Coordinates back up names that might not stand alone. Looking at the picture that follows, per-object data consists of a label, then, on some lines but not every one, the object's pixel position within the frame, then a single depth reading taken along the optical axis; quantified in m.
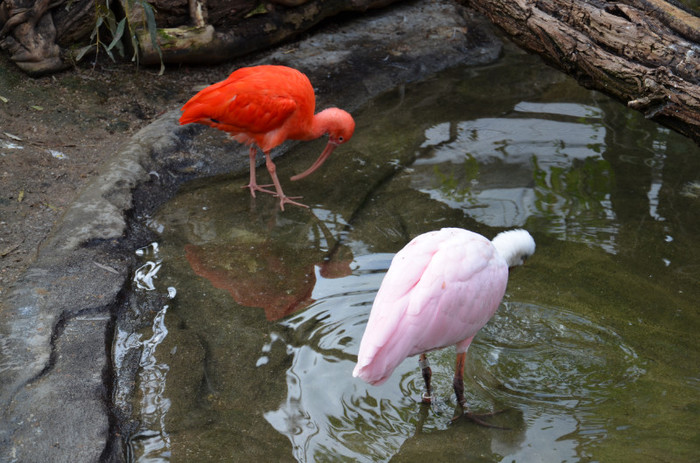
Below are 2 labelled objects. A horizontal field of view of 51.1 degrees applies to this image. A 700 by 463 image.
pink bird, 2.59
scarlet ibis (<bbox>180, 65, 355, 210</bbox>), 4.15
